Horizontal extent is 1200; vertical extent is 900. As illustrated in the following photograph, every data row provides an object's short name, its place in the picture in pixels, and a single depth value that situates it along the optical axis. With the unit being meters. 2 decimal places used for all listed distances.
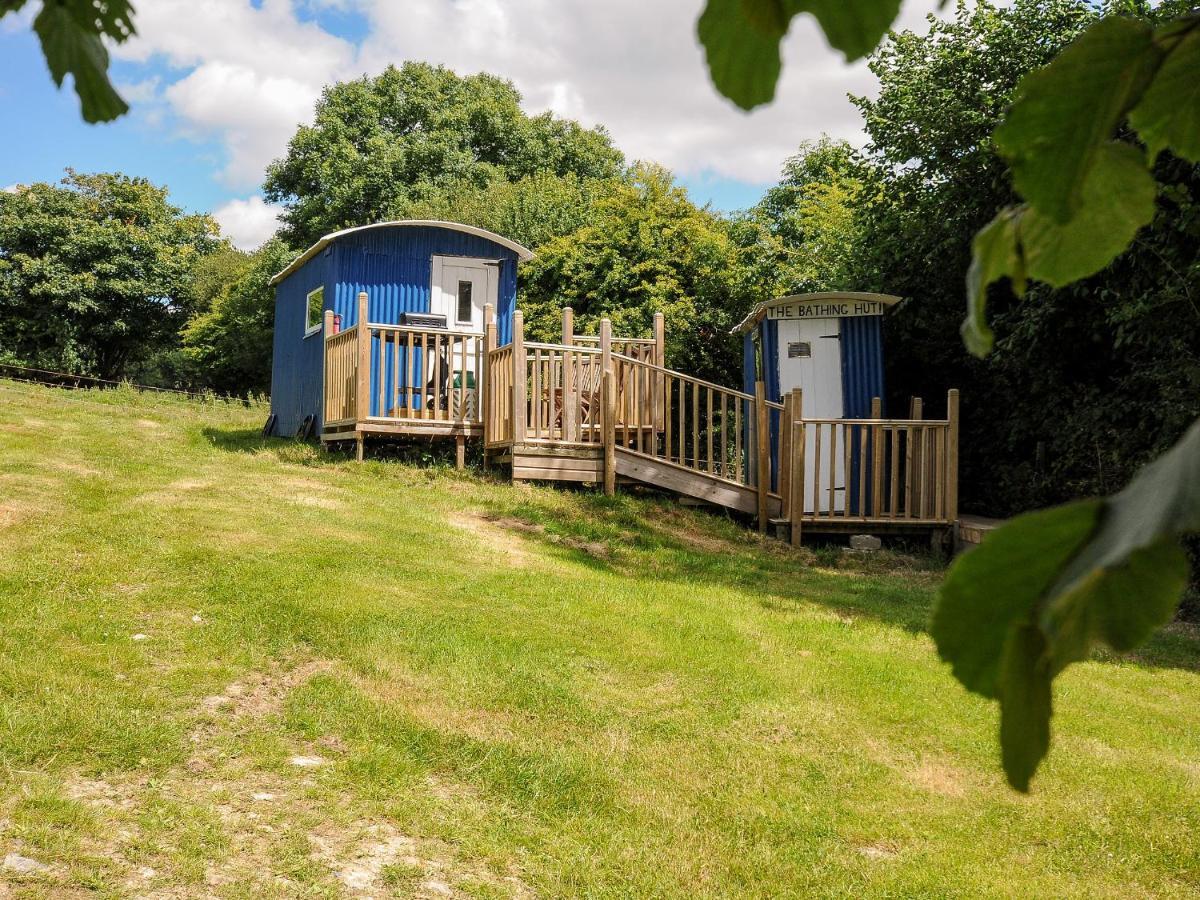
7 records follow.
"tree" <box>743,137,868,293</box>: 13.88
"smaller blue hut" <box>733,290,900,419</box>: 11.55
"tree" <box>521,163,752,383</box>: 17.53
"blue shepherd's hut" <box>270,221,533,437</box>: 11.49
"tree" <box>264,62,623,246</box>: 32.50
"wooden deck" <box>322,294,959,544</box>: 10.40
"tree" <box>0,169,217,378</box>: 33.81
